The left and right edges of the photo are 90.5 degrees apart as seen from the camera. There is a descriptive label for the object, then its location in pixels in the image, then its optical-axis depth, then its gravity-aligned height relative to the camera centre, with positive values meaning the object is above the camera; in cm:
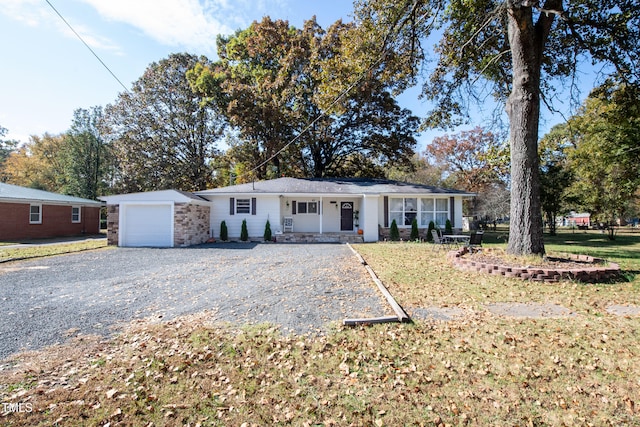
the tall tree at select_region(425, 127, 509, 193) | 2975 +645
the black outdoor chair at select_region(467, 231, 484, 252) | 1038 -53
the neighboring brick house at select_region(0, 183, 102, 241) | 1742 +55
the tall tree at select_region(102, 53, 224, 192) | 2692 +843
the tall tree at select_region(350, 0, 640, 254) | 818 +568
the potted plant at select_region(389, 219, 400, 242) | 1631 -51
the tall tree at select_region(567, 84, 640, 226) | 1111 +326
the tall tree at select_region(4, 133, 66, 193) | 3453 +651
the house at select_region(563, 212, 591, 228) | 4231 +44
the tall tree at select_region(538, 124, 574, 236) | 2095 +251
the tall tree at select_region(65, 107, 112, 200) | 3136 +676
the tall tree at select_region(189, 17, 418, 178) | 2141 +811
